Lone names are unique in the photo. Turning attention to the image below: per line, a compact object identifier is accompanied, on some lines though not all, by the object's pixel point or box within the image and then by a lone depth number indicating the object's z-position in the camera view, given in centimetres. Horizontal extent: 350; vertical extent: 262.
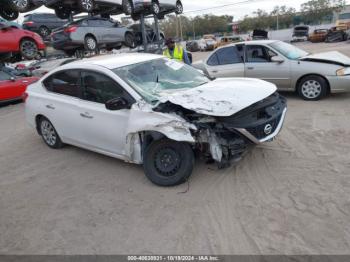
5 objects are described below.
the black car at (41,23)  1644
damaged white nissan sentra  377
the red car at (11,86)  1020
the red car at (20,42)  1070
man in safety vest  761
